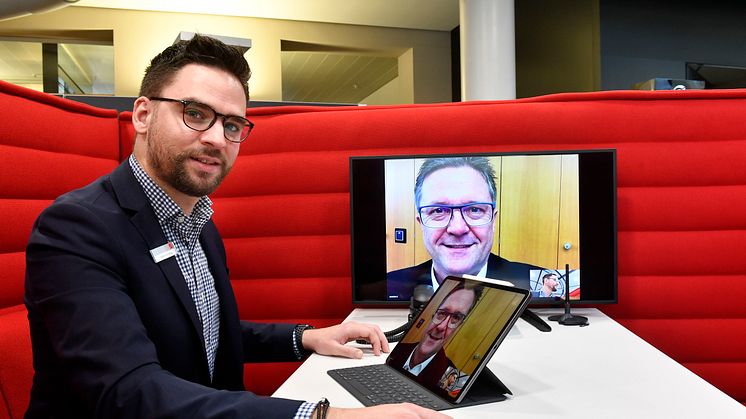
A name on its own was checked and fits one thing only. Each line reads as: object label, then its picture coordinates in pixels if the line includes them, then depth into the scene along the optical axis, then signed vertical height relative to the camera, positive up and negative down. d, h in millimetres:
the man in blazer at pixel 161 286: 883 -140
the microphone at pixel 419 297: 1637 -255
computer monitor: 1648 -44
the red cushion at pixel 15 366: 1305 -351
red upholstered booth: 1752 +65
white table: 973 -336
